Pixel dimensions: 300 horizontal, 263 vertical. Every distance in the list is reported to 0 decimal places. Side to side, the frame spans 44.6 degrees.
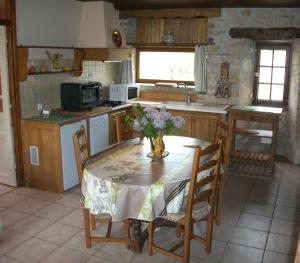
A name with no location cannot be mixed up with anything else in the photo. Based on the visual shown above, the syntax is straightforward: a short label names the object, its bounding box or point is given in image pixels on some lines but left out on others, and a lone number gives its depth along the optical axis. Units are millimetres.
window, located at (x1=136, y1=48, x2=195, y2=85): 6559
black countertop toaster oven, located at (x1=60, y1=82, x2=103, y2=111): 5168
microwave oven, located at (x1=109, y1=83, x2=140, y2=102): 6203
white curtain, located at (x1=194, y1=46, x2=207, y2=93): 6148
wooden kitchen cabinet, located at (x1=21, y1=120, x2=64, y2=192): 4504
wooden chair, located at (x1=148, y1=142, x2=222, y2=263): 2811
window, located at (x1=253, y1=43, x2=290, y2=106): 6039
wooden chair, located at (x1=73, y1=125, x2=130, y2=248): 3168
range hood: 5523
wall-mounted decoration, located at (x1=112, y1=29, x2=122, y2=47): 5781
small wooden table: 5363
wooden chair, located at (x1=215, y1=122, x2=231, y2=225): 3642
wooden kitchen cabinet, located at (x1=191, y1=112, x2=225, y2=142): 5816
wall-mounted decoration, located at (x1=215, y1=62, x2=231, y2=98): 6078
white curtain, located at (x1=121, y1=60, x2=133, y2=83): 6594
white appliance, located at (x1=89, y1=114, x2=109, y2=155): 5188
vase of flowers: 3254
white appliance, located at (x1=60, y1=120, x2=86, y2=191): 4523
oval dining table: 2758
